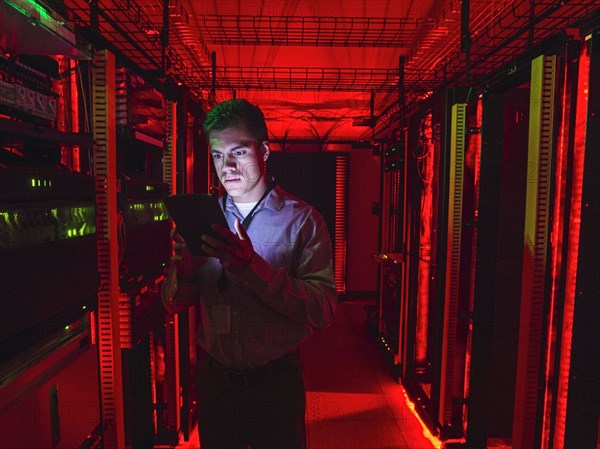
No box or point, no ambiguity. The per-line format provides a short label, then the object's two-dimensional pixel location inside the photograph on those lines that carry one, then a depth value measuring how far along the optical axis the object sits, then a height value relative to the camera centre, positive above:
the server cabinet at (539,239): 1.34 -0.16
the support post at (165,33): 2.17 +0.98
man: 1.21 -0.36
